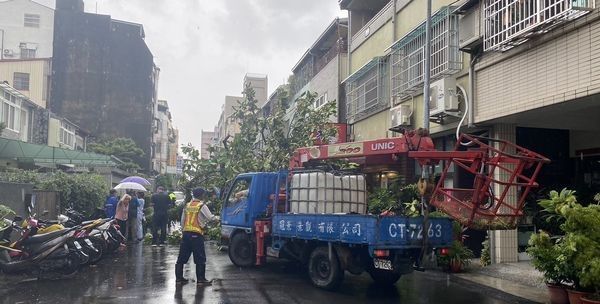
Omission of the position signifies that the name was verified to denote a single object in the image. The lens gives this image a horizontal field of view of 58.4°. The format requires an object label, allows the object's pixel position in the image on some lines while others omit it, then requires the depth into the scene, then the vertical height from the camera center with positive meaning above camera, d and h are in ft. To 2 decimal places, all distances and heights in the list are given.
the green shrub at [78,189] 55.88 -0.72
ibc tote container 34.27 -0.49
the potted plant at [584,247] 23.34 -2.58
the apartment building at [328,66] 74.59 +19.02
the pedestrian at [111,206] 54.90 -2.38
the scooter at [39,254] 33.30 -4.51
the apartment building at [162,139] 203.41 +18.66
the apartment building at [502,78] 31.04 +7.94
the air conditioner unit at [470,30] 40.06 +12.17
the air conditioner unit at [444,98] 41.91 +7.03
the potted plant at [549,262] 25.68 -3.58
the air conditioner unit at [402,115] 49.85 +6.66
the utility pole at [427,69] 40.57 +8.99
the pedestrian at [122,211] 53.12 -2.84
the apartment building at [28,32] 149.48 +42.09
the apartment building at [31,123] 81.41 +10.71
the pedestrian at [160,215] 53.31 -3.18
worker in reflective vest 31.86 -3.31
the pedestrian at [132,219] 56.34 -3.90
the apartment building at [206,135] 461.57 +43.24
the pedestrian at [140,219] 57.77 -3.98
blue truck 28.40 -2.93
